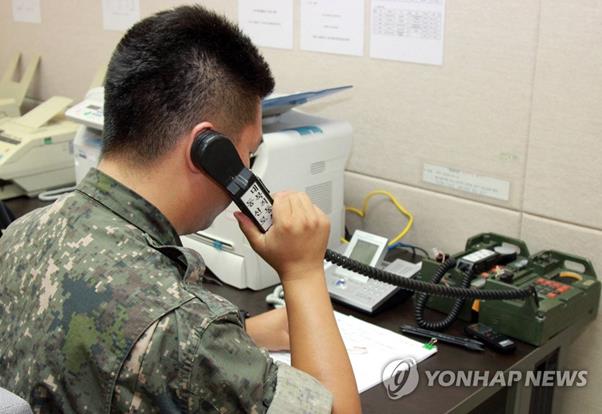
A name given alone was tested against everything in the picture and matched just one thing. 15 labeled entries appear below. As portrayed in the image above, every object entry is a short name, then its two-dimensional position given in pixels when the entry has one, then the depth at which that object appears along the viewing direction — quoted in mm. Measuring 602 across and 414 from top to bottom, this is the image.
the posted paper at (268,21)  2047
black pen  1394
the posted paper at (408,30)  1742
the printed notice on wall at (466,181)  1726
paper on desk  1300
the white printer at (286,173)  1627
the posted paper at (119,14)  2520
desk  1229
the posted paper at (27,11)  2969
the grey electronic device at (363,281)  1542
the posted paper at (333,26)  1896
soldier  865
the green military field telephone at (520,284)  1410
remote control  1375
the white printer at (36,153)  2281
